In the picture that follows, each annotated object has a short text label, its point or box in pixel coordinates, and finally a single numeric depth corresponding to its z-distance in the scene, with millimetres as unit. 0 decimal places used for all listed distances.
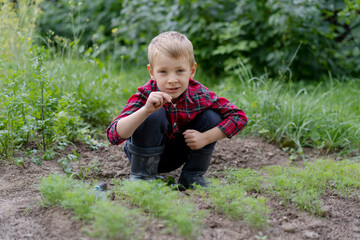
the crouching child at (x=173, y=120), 2359
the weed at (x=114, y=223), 1688
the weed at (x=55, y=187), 1989
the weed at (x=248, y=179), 2455
